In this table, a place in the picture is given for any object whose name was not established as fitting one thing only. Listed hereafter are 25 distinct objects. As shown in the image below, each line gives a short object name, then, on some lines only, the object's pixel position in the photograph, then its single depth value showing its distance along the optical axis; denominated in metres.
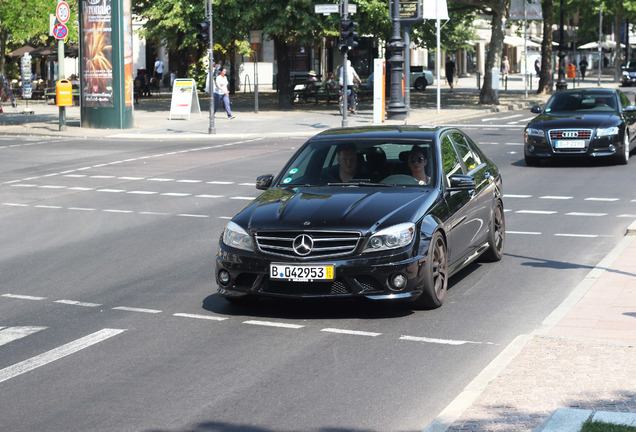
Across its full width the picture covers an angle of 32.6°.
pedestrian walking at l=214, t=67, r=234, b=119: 37.03
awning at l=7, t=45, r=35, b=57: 54.60
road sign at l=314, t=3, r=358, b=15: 32.19
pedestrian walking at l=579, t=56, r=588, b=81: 78.77
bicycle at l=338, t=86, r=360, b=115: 38.88
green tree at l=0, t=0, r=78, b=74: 48.59
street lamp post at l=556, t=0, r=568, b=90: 54.38
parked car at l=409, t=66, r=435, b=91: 62.72
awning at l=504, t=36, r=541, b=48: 97.06
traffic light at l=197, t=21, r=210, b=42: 31.53
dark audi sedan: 20.31
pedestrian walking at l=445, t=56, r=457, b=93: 59.59
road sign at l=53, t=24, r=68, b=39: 30.88
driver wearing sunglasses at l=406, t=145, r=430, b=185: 9.45
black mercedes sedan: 8.31
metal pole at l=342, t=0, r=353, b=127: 32.12
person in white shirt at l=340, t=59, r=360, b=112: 38.22
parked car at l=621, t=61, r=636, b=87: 70.12
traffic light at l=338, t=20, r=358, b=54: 32.02
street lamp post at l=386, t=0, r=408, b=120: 34.94
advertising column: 32.16
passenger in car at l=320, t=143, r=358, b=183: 9.57
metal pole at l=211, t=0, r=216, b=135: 30.84
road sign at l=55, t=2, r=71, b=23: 31.44
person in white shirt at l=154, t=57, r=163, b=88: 62.62
